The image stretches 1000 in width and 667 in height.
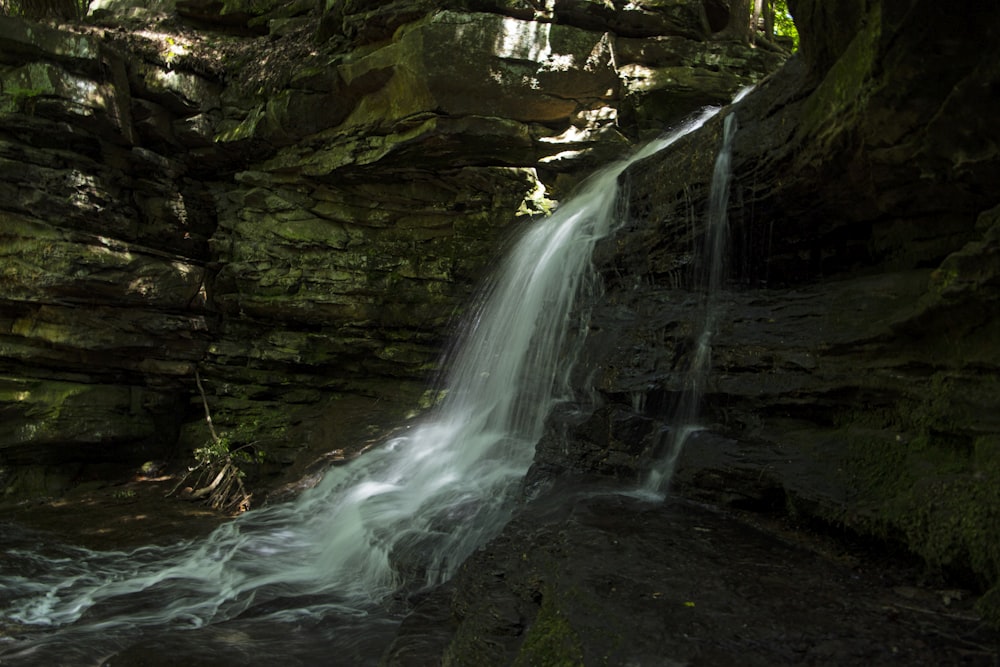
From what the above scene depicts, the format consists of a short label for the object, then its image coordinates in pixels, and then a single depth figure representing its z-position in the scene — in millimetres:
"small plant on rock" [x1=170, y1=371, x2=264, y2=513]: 8258
